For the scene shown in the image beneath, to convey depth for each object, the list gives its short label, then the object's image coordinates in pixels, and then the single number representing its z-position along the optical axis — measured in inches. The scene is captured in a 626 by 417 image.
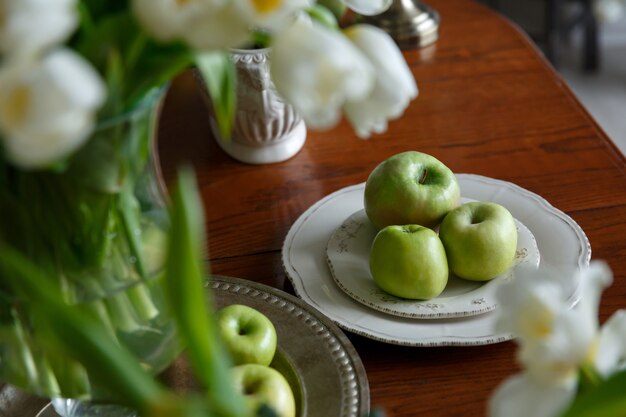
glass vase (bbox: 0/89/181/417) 36.9
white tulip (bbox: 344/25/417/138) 35.0
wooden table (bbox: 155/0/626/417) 44.9
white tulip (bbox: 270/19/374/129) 33.2
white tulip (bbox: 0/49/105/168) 28.9
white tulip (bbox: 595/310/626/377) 33.2
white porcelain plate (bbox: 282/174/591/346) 45.3
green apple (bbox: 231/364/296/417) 40.9
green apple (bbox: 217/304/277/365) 43.6
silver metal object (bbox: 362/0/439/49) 65.5
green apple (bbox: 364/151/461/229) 49.1
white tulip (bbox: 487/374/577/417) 33.0
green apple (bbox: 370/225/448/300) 46.3
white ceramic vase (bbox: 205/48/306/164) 54.1
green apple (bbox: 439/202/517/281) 47.0
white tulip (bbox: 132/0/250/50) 32.7
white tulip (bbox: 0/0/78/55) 30.0
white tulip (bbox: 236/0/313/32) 32.9
